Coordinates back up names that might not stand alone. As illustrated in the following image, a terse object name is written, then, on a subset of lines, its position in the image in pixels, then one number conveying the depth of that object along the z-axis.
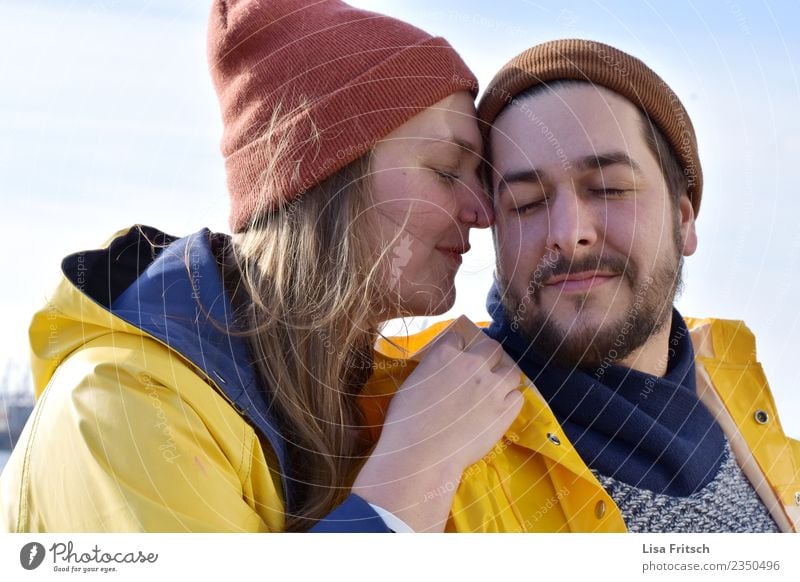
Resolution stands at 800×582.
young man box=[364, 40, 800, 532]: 0.71
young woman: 0.63
